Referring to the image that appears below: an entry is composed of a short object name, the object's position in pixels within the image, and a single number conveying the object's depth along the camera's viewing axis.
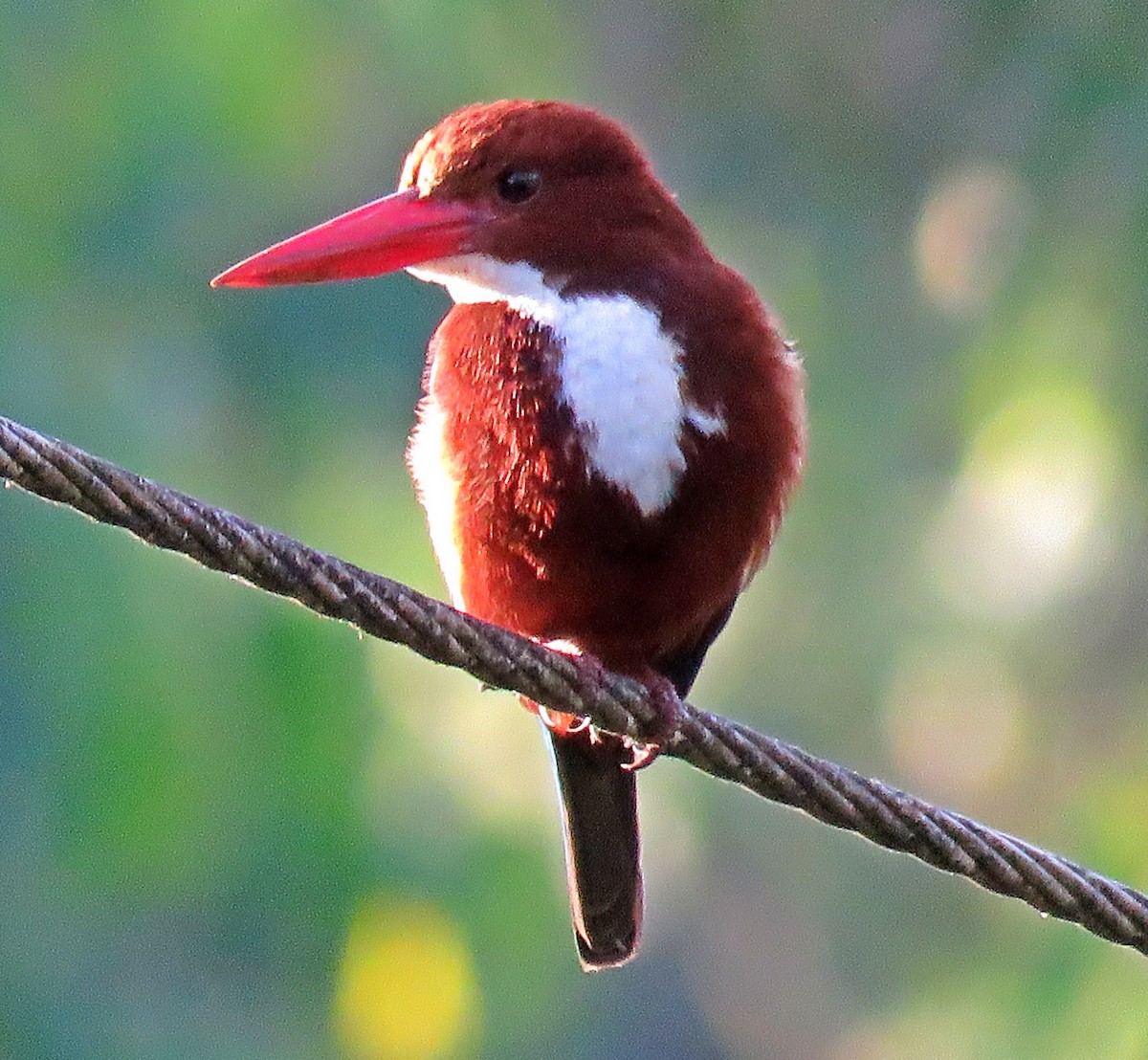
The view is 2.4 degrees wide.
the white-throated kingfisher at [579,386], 5.43
